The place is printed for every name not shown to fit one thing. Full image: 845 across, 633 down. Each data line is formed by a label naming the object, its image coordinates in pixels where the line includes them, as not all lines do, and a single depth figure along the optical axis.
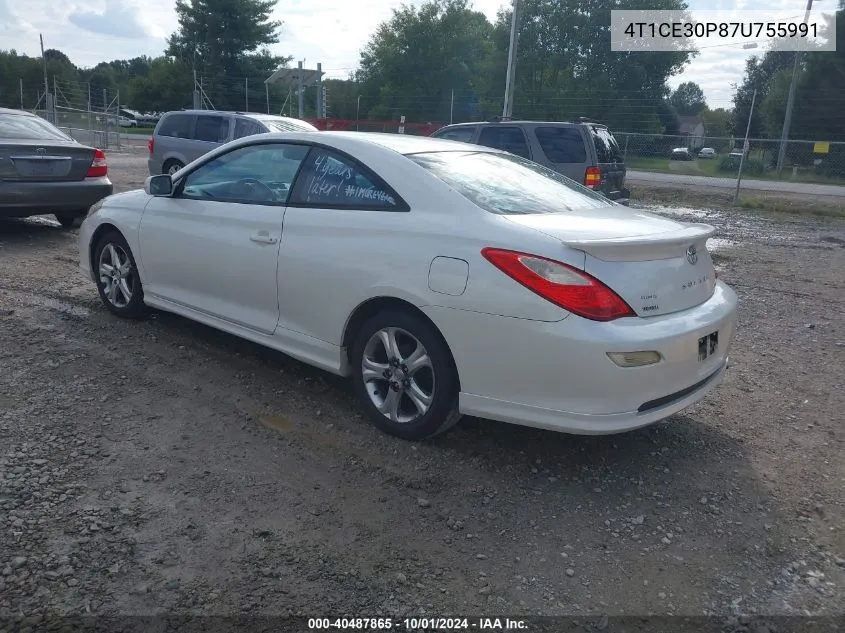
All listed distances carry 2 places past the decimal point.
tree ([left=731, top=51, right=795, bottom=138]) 41.81
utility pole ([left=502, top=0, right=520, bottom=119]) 24.97
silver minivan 13.85
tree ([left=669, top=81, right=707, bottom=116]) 56.99
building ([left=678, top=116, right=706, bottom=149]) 42.08
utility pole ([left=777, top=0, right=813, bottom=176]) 26.95
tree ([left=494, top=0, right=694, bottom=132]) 38.75
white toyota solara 3.20
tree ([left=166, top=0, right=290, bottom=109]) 46.91
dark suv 11.13
